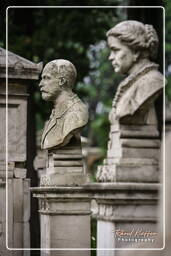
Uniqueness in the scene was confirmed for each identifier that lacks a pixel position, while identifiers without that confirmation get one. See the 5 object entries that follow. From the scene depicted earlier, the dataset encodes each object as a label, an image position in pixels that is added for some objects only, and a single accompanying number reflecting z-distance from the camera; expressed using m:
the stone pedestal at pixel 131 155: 8.70
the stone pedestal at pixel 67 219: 10.85
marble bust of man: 10.91
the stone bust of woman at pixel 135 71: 8.94
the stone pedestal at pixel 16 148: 12.25
